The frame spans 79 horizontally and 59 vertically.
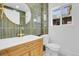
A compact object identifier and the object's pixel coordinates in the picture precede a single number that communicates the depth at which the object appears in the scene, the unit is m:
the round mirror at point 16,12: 1.70
